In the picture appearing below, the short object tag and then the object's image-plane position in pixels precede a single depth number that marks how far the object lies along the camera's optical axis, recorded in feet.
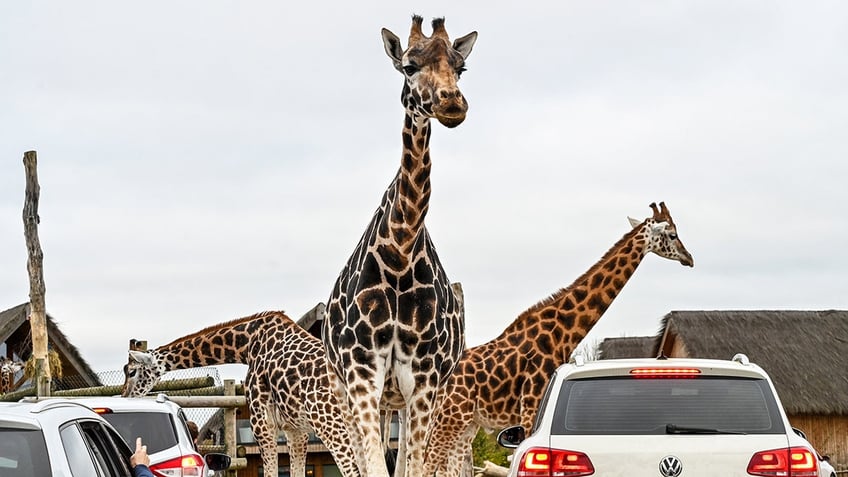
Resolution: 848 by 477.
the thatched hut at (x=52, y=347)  90.94
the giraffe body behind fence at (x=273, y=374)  59.47
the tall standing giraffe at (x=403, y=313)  41.29
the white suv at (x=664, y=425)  28.30
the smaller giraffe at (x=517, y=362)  60.90
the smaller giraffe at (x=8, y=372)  88.84
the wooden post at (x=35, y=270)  76.28
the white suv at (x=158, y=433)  38.65
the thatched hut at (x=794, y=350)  106.11
